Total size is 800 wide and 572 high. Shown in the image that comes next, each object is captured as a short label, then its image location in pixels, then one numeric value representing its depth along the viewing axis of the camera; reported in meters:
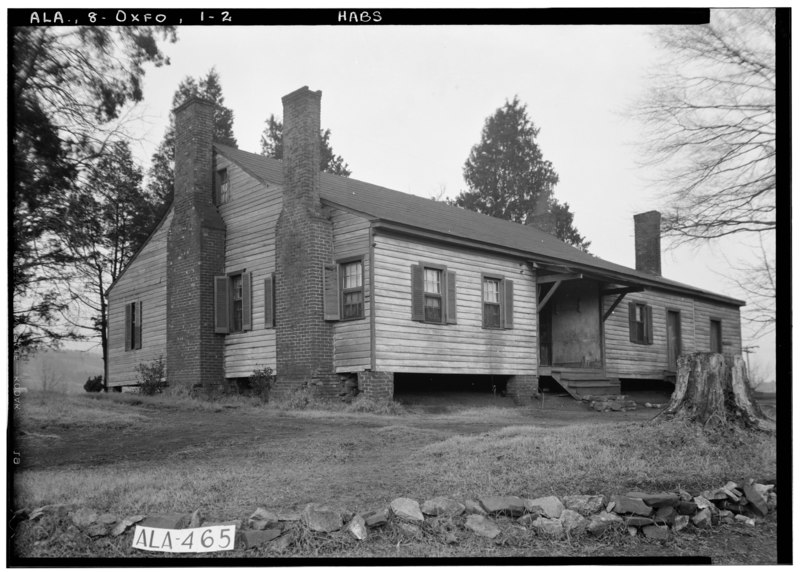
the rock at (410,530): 5.51
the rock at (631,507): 5.86
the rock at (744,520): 6.06
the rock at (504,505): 5.86
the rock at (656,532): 5.75
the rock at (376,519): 5.52
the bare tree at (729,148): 6.20
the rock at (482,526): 5.59
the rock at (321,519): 5.48
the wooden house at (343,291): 15.97
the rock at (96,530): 5.51
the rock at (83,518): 5.60
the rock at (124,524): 5.50
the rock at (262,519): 5.51
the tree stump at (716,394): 8.51
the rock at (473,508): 5.84
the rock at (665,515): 5.93
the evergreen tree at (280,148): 30.20
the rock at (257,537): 5.36
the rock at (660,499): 5.98
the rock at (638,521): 5.78
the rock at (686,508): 6.02
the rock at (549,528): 5.66
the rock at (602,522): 5.71
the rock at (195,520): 5.47
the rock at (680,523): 5.89
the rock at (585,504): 5.93
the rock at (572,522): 5.70
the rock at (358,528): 5.44
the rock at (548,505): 5.85
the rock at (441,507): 5.73
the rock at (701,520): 6.00
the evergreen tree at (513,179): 29.17
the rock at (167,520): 5.43
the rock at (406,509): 5.62
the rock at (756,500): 6.11
